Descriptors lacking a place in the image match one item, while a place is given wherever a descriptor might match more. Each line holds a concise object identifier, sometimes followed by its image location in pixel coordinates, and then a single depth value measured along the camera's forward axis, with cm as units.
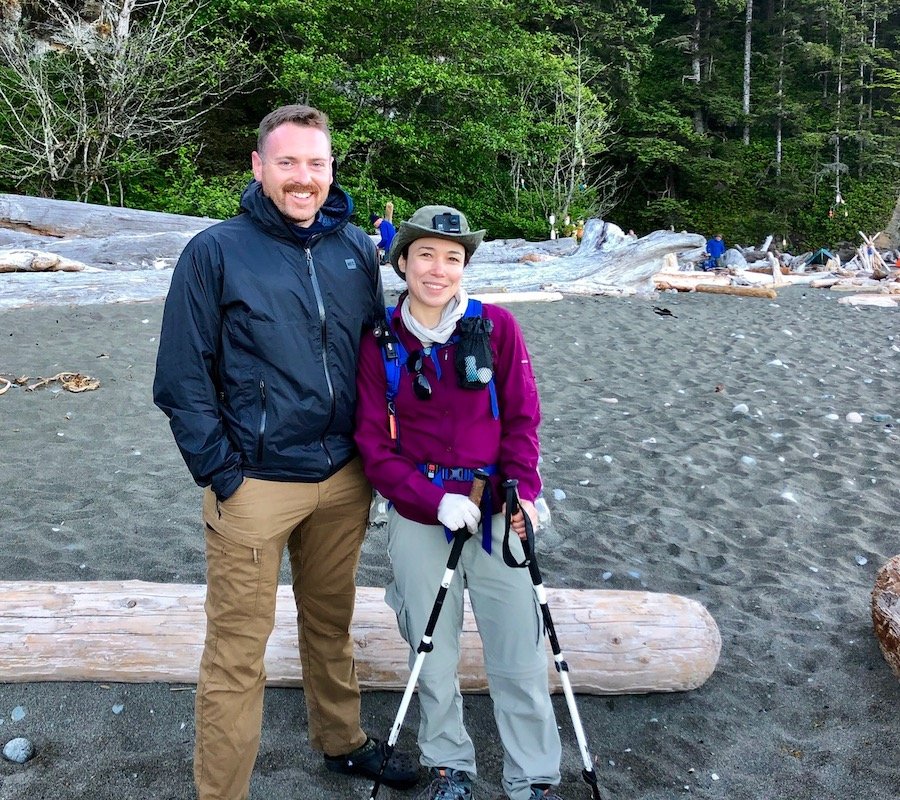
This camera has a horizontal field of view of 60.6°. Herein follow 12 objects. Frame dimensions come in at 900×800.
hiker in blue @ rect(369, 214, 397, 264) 1544
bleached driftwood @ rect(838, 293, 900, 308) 1515
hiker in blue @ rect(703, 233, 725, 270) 2330
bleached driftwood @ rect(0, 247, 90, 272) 1411
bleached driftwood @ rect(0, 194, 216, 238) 1625
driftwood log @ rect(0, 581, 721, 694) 340
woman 266
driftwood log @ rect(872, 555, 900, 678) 347
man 246
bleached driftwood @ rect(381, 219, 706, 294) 1516
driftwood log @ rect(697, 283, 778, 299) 1595
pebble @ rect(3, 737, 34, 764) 301
